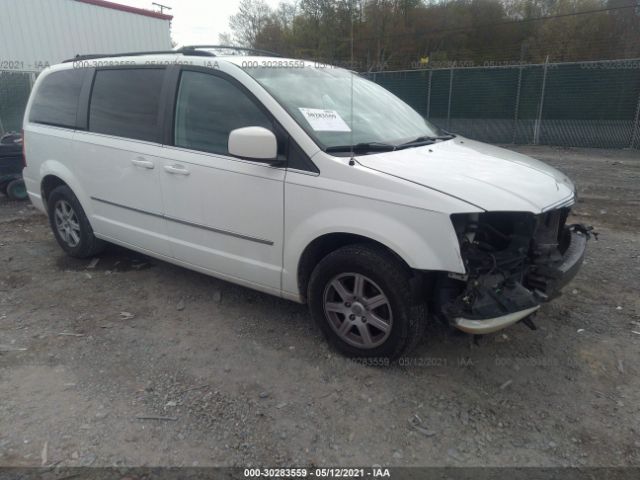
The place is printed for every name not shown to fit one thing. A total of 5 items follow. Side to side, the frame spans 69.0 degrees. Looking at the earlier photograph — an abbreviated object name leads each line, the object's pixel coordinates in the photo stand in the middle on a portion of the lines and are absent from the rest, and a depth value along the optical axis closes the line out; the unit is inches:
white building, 456.4
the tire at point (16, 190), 292.8
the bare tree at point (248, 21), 1556.3
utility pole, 685.9
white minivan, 101.9
